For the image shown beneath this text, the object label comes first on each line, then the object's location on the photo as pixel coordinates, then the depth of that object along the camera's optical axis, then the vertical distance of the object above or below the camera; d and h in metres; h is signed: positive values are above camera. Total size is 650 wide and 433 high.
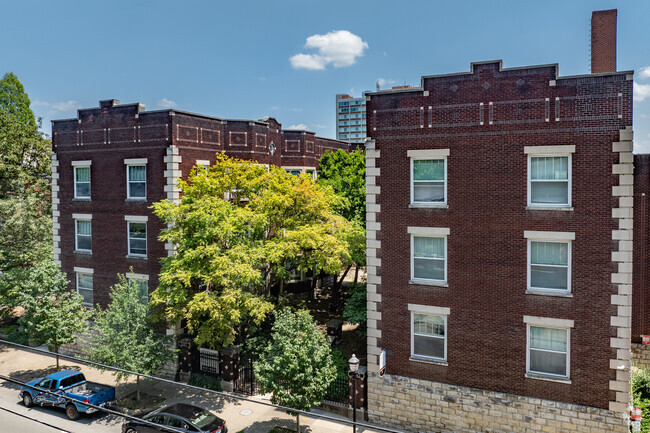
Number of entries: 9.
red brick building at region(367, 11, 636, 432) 15.37 -1.64
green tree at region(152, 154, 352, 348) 19.55 -1.73
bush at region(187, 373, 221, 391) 22.28 -8.45
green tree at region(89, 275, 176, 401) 19.98 -5.91
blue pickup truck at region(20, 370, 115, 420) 20.03 -8.11
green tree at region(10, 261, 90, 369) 23.28 -5.27
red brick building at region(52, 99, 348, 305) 23.77 +1.41
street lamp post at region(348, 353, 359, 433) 16.55 -5.74
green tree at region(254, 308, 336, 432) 17.23 -6.05
